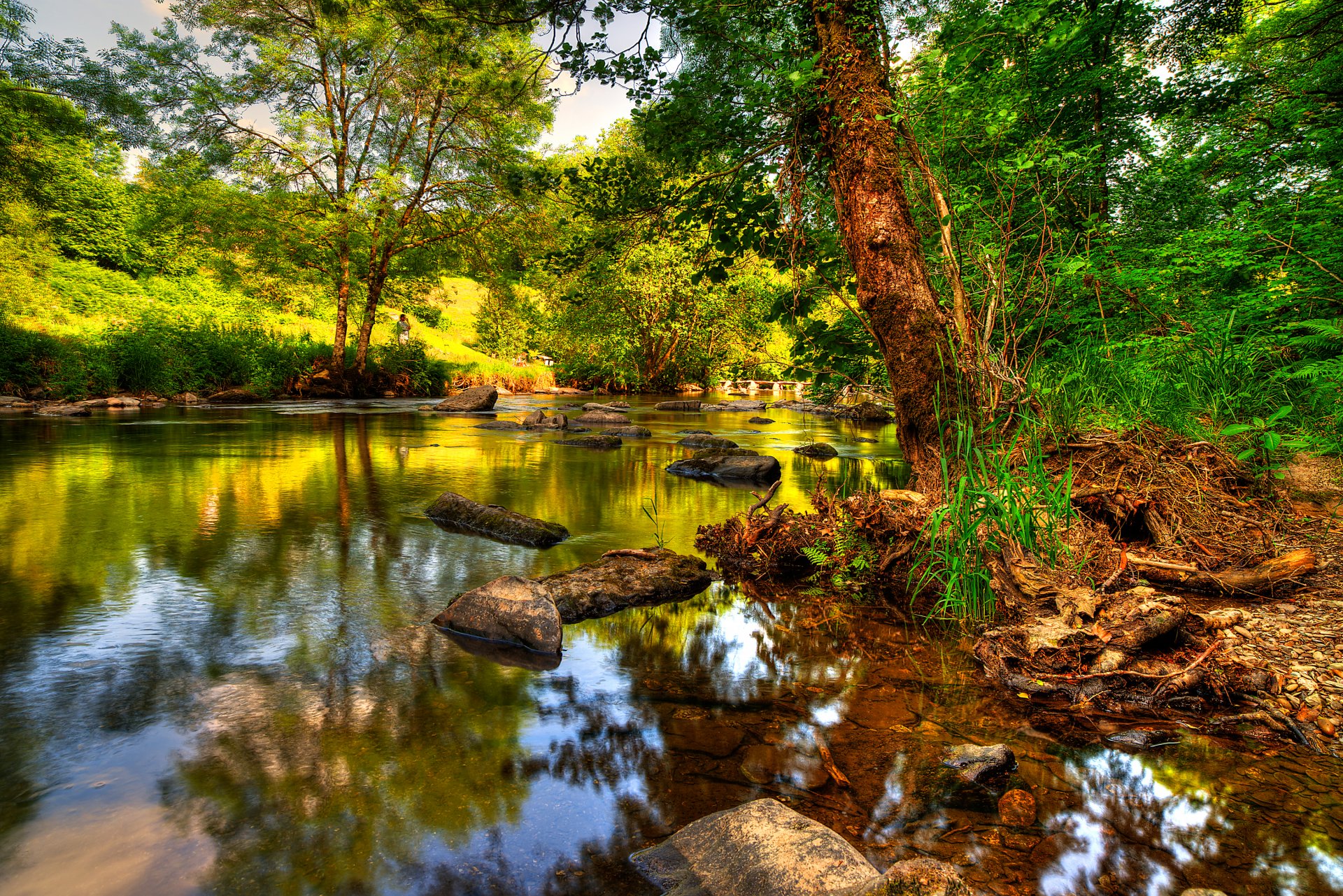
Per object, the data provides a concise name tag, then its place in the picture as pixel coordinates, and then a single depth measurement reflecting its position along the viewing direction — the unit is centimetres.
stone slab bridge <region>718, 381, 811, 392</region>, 4166
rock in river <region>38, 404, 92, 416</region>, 1447
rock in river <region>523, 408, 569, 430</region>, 1473
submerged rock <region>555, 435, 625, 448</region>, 1167
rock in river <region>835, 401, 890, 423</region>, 1935
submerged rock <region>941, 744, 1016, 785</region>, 215
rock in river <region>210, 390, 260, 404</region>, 1967
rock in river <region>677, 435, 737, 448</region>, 1168
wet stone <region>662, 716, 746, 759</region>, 240
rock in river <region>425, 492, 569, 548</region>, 539
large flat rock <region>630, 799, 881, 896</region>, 162
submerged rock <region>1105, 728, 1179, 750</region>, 238
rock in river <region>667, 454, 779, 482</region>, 849
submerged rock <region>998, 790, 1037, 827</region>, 197
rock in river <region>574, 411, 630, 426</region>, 1619
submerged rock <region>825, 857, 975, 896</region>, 139
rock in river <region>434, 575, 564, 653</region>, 330
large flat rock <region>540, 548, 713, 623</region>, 383
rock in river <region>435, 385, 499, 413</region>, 1992
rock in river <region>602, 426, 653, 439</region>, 1341
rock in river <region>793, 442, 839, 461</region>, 1114
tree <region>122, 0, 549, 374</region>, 2088
